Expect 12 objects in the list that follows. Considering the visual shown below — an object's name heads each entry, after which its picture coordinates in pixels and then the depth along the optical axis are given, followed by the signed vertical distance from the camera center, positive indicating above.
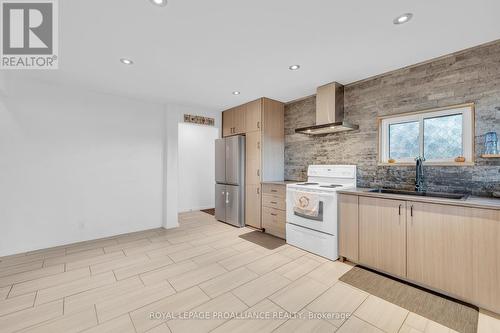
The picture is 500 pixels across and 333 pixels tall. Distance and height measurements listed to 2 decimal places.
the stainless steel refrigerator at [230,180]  4.18 -0.30
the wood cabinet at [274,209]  3.54 -0.77
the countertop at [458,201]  1.71 -0.32
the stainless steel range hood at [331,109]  3.08 +0.86
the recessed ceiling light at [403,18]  1.72 +1.24
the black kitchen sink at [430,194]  2.10 -0.32
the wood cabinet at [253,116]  3.94 +0.98
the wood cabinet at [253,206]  3.96 -0.78
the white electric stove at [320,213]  2.74 -0.66
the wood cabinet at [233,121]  4.30 +0.97
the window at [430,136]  2.29 +0.37
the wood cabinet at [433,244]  1.73 -0.78
